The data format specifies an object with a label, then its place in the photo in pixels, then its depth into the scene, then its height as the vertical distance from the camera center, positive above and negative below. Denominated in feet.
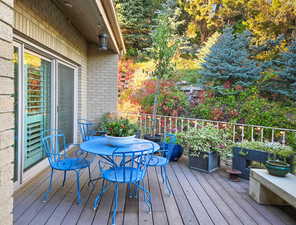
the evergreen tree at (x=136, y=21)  34.76 +14.26
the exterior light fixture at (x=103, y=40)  14.01 +4.32
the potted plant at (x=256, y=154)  10.02 -2.39
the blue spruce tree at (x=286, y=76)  23.21 +3.66
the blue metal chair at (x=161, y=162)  9.14 -2.57
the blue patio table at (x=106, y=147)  7.55 -1.69
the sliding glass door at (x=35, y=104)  8.94 -0.07
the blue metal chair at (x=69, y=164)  8.20 -2.54
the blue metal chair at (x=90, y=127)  17.37 -2.13
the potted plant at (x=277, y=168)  8.37 -2.46
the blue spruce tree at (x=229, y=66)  25.20 +5.18
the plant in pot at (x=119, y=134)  8.16 -1.17
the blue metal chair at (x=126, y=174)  7.14 -2.58
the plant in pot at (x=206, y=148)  12.08 -2.50
